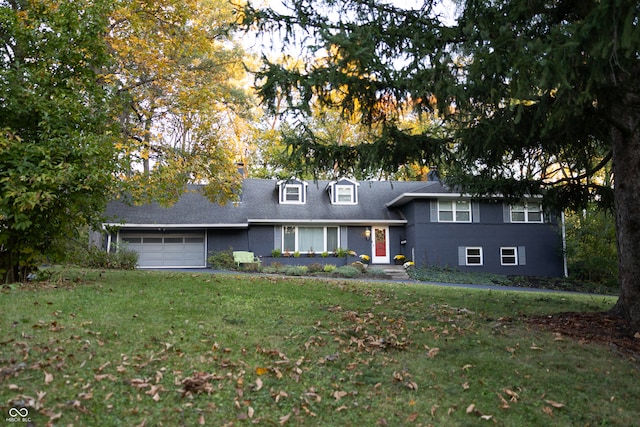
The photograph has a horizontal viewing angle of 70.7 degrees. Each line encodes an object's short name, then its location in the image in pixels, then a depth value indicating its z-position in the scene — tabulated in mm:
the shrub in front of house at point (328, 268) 20141
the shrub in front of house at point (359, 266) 20559
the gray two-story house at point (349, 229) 21938
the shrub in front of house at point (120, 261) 16375
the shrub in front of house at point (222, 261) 21266
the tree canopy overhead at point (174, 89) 12703
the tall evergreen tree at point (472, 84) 4633
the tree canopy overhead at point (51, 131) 7086
